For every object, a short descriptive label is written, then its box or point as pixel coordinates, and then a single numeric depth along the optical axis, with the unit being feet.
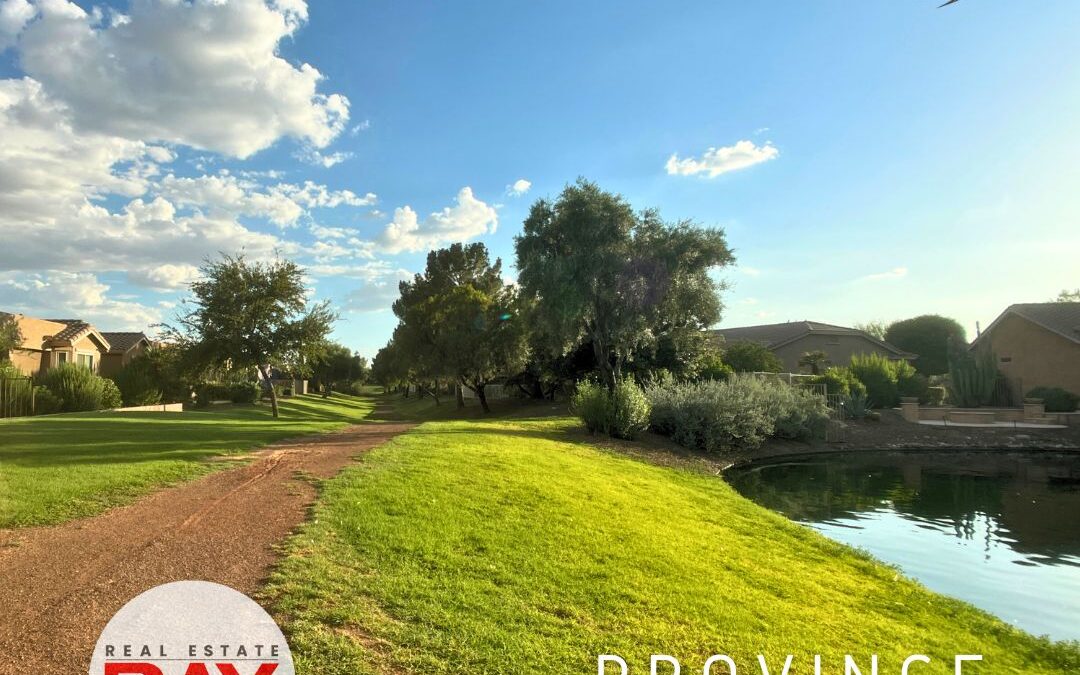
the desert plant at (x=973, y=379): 113.39
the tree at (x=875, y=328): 244.18
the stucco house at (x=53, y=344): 119.55
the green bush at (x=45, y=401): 81.30
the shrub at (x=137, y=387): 100.63
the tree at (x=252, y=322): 82.38
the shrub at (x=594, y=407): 68.69
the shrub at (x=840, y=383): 103.05
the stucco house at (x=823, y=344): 161.27
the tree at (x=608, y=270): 87.15
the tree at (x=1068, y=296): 217.13
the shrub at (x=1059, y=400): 103.30
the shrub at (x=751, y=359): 120.88
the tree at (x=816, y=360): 147.43
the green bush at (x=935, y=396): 118.52
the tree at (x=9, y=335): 100.23
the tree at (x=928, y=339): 182.40
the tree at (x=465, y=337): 119.34
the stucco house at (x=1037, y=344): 115.65
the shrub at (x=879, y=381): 113.91
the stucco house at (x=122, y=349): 151.84
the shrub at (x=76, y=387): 84.64
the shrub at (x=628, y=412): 67.41
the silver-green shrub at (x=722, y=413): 71.10
